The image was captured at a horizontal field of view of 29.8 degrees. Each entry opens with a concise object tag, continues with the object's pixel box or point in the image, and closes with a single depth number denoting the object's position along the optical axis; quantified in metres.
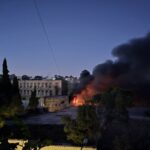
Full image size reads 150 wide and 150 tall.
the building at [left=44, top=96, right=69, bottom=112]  44.03
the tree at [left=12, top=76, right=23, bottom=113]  22.08
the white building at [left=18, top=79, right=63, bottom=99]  74.88
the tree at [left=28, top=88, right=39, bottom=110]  30.19
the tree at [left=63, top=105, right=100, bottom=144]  14.80
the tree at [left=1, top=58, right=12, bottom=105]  26.10
